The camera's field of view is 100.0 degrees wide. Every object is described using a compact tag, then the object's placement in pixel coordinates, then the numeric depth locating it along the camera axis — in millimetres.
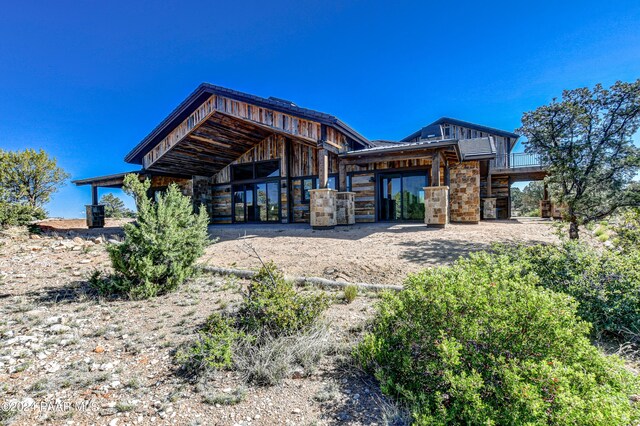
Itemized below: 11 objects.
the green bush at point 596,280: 2902
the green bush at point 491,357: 1572
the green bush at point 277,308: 2916
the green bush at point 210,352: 2393
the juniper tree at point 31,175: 16438
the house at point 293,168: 10031
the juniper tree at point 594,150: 7031
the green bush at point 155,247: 4242
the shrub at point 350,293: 3878
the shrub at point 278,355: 2328
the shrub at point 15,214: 9127
